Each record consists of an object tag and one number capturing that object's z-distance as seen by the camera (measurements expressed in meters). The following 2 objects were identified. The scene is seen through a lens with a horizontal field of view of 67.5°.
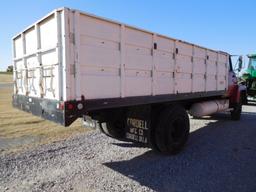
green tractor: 12.60
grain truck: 2.74
